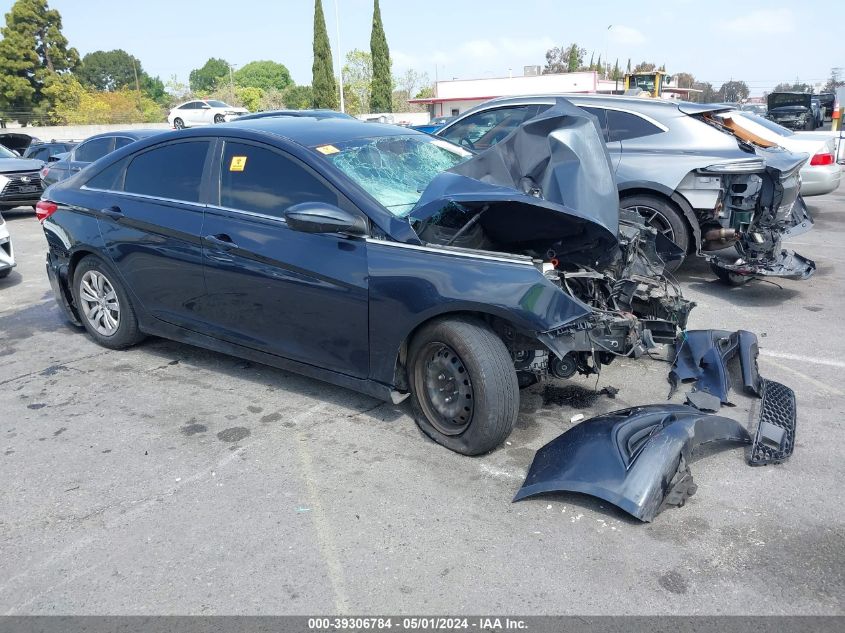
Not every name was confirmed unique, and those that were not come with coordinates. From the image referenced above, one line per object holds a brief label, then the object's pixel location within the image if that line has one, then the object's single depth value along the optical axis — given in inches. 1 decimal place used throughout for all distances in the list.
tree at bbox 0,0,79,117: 2006.6
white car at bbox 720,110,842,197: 387.2
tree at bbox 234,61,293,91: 4810.5
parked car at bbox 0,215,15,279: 303.9
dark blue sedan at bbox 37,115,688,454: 140.4
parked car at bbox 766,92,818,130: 1077.1
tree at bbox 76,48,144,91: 4030.5
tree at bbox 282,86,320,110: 2678.6
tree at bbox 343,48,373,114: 2418.8
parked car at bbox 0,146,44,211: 515.7
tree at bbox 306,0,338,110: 1894.7
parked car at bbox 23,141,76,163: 660.1
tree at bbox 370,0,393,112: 2105.1
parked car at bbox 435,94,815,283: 256.2
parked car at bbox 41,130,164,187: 471.8
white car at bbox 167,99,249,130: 1320.1
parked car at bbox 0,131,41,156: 812.6
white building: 1916.8
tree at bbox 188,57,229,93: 5128.0
